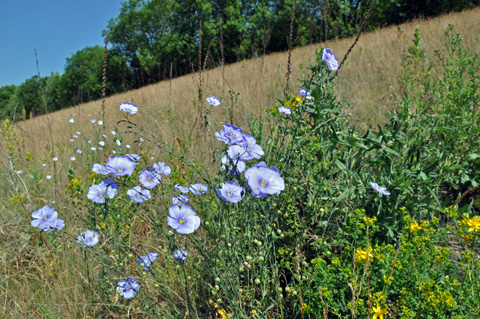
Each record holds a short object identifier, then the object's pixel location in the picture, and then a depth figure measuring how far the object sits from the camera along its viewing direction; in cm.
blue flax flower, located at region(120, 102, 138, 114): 48
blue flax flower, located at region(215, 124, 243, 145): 42
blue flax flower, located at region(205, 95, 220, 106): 51
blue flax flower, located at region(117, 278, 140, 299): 48
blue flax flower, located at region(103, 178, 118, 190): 42
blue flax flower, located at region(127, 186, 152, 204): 45
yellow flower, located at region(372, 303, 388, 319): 40
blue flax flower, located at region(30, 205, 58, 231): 50
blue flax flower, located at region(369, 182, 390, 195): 48
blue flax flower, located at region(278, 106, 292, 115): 52
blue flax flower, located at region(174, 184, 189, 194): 47
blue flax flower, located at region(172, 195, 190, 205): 43
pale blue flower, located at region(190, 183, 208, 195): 46
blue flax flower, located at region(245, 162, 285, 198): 37
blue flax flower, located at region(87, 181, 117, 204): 45
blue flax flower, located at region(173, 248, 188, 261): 46
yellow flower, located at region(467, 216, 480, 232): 43
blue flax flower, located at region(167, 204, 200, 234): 39
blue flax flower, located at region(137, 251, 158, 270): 48
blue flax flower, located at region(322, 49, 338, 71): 52
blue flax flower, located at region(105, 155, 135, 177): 42
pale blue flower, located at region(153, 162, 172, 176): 49
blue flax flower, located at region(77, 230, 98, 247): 51
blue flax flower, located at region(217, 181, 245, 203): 38
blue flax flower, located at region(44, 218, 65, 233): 49
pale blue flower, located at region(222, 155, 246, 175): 39
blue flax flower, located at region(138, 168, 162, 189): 45
